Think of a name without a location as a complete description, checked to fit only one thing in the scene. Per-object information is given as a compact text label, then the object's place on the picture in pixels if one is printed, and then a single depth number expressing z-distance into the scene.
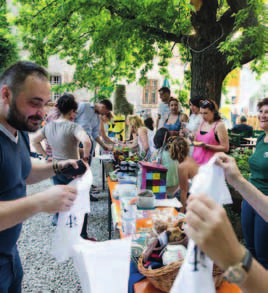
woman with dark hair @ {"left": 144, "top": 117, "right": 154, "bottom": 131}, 4.98
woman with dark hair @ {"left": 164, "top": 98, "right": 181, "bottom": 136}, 4.76
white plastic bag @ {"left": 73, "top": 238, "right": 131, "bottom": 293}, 1.20
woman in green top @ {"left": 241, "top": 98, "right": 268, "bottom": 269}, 2.17
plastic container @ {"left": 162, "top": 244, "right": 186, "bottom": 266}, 1.29
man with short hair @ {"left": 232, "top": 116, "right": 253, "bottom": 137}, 8.61
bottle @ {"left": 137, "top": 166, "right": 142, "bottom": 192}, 2.57
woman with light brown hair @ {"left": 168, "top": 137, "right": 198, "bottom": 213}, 3.12
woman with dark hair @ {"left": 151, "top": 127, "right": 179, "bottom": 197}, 3.19
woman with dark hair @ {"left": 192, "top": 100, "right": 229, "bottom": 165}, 3.62
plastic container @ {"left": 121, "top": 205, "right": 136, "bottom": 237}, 1.91
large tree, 4.86
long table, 1.34
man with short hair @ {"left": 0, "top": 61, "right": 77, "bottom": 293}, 1.34
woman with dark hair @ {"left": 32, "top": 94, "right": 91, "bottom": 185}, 3.22
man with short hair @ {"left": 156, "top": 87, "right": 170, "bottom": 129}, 5.56
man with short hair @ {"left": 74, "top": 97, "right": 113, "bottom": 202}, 4.99
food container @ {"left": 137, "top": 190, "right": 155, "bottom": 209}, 2.34
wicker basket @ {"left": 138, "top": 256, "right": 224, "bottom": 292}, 1.24
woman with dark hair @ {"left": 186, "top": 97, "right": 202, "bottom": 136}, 4.61
